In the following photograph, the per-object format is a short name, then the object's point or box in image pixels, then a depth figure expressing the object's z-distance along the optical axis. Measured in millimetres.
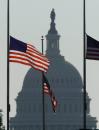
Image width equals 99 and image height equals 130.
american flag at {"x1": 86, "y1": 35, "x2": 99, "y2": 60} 74938
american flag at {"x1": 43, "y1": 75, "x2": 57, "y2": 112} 87625
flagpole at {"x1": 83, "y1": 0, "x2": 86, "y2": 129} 75062
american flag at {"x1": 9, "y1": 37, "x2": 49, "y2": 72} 76600
